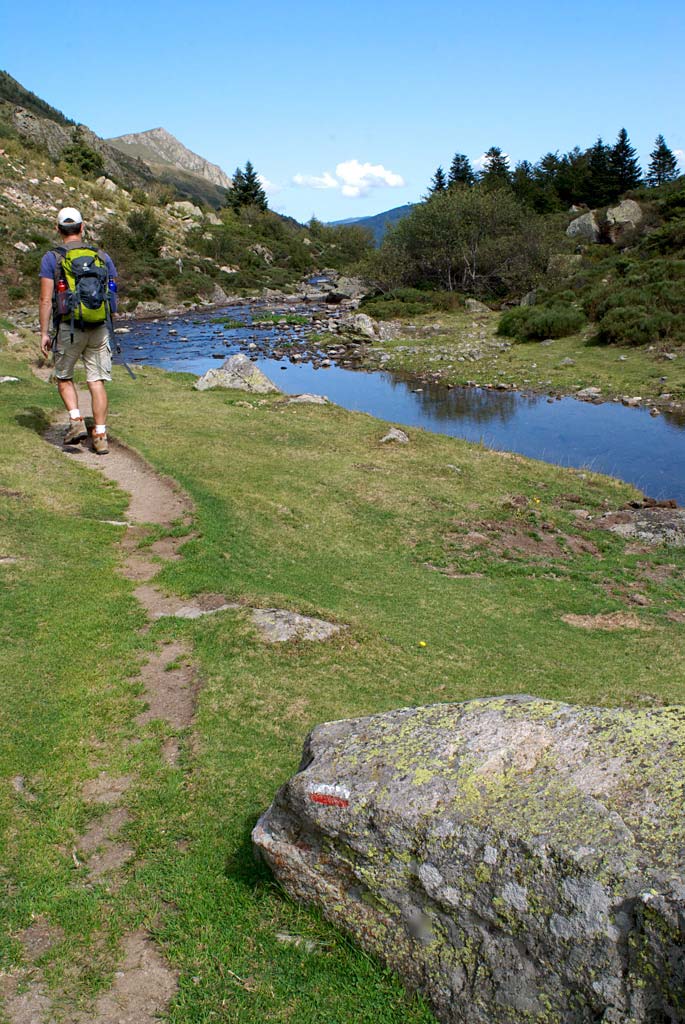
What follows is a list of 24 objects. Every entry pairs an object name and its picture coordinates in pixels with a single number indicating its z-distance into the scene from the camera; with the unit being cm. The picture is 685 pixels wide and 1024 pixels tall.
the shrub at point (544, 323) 4384
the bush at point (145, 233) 7156
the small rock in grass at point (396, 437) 1988
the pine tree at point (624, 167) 8169
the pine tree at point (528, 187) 8612
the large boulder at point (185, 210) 8981
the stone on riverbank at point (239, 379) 2553
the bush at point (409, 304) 5966
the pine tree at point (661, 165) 8400
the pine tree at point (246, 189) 11781
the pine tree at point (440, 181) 9813
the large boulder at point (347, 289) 7181
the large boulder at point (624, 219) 6303
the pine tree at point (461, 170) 9619
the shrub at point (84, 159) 7906
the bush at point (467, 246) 6378
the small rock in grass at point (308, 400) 2373
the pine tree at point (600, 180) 8181
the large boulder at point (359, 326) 5059
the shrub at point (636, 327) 3825
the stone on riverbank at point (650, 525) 1493
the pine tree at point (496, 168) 9156
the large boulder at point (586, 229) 6744
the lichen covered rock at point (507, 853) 339
